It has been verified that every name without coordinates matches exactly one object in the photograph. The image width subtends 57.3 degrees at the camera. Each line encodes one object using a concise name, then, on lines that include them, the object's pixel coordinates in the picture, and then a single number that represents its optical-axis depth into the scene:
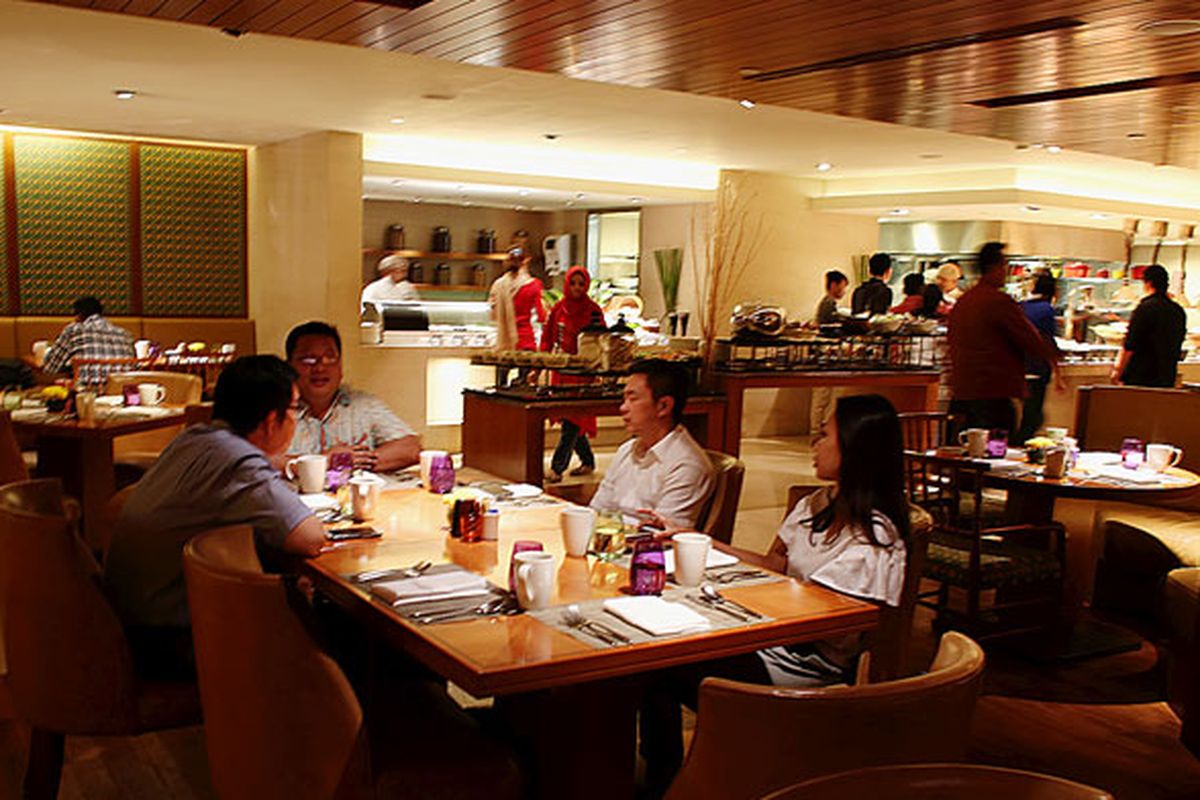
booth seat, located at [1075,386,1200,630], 4.84
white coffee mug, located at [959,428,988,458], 4.73
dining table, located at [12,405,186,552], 4.95
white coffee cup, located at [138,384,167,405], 5.57
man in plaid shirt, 7.35
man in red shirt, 5.91
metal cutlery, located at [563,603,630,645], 2.13
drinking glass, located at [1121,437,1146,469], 4.72
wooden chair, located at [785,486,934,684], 2.79
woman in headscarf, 7.54
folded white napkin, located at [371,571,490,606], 2.34
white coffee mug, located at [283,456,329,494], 3.45
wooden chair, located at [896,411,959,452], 5.41
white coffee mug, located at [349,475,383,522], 3.13
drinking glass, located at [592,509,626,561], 2.80
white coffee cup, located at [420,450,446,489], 3.64
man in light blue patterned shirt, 4.00
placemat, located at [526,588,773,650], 2.14
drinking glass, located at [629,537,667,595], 2.44
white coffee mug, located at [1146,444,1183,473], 4.69
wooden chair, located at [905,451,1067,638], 4.23
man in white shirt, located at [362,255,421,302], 10.48
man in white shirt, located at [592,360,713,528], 3.54
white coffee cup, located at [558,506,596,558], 2.75
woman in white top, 2.65
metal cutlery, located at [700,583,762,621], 2.33
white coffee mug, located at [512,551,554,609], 2.30
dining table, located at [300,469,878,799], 2.03
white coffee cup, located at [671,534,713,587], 2.52
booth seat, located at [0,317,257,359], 8.93
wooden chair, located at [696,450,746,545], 3.52
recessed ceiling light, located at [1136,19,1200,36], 3.63
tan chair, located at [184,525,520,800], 2.04
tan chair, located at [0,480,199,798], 2.53
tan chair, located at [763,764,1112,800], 1.22
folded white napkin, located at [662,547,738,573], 2.72
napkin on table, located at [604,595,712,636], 2.20
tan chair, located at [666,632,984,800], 1.64
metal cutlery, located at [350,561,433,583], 2.51
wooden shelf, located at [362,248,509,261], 11.95
